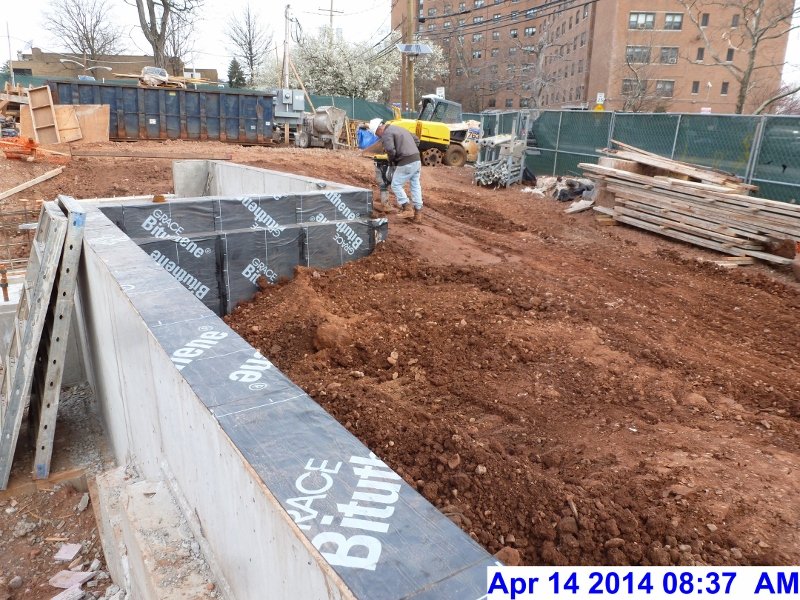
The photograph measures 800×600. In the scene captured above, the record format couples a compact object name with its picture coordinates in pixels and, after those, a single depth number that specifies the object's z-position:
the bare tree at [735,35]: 43.41
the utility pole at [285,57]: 30.84
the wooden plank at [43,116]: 18.34
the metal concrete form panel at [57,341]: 4.83
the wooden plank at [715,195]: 8.66
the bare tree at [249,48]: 59.62
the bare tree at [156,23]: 32.76
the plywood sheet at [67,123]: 18.92
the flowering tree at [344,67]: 43.72
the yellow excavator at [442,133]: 20.84
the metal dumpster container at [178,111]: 21.06
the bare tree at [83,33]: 56.66
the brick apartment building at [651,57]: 45.75
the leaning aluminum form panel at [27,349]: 4.74
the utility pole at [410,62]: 24.64
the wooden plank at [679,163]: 11.23
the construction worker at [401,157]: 10.59
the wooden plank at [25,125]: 18.22
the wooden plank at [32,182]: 12.87
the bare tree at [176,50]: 50.59
